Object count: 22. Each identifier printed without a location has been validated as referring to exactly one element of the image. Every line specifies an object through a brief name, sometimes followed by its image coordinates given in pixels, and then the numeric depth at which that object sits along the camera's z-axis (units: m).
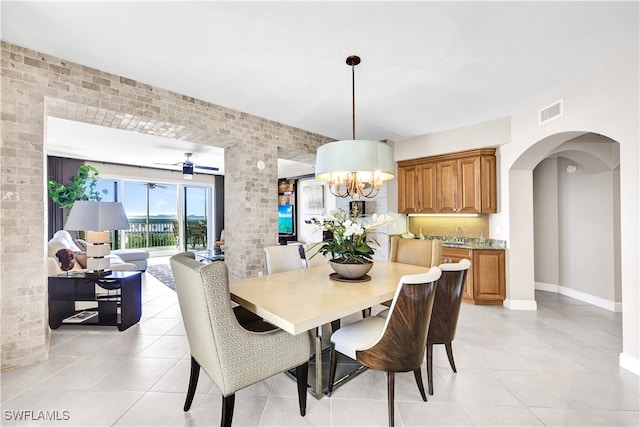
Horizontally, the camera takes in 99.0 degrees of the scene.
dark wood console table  3.08
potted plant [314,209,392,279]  2.23
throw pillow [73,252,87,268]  4.00
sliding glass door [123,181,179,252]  7.74
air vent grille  2.99
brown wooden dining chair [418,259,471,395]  1.95
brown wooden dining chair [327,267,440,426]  1.55
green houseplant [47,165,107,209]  5.57
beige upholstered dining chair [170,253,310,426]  1.36
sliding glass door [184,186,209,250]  8.66
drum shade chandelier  2.19
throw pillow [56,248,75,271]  3.20
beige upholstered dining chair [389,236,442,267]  2.98
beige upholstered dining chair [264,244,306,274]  2.91
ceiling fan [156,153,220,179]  6.01
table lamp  3.04
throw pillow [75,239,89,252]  5.10
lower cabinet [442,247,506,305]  3.90
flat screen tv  9.18
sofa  3.33
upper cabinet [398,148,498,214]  4.07
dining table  1.49
